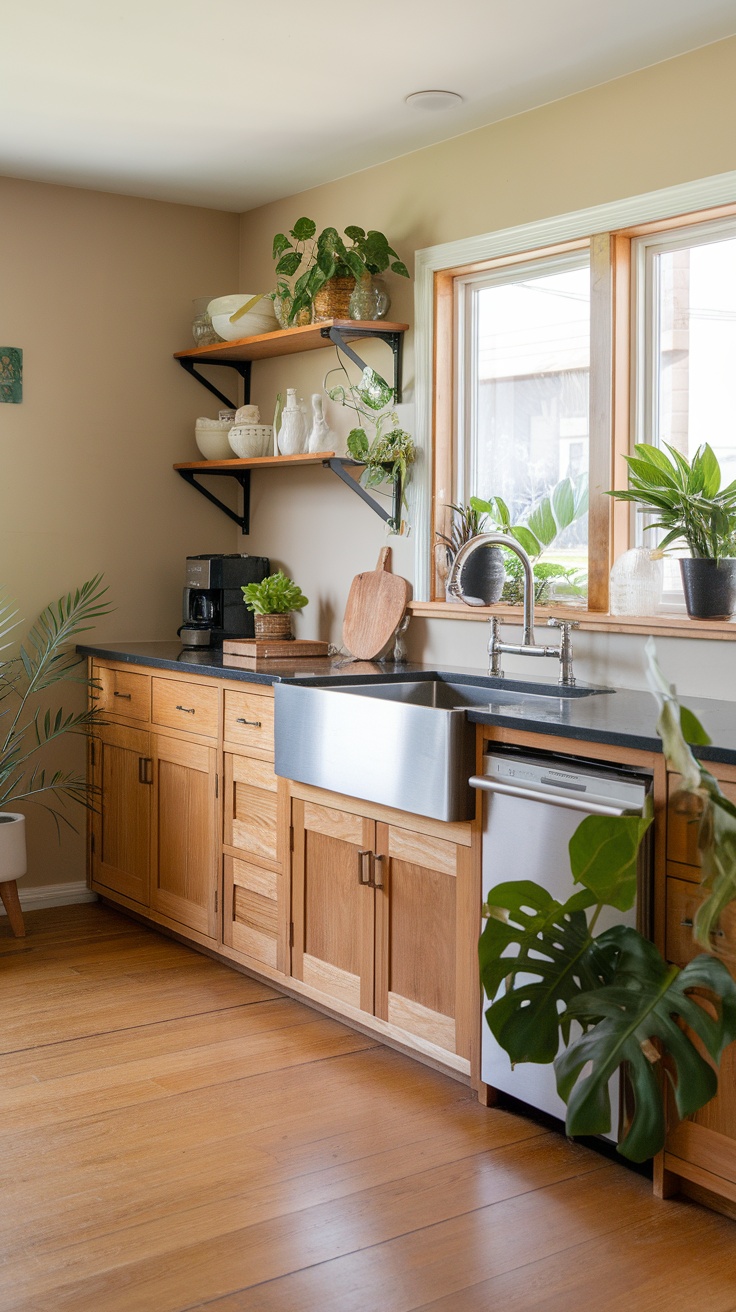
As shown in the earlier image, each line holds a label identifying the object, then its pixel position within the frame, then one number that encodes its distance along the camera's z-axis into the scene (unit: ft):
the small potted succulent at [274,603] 12.76
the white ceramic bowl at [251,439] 13.96
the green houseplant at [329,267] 12.12
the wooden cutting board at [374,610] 12.21
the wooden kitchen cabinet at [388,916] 8.95
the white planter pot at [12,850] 12.76
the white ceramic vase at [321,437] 12.95
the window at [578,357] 9.88
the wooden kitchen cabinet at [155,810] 12.03
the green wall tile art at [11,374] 13.69
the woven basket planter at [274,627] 12.76
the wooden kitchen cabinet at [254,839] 10.91
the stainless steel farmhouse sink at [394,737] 8.74
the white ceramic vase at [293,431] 13.28
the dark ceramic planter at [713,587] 9.28
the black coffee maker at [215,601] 14.05
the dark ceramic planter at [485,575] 11.18
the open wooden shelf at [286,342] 12.12
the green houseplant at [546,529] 11.03
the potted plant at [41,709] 13.75
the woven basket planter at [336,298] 12.40
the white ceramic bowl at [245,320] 13.64
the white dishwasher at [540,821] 7.66
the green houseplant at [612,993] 6.66
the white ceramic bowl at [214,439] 14.51
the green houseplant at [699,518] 9.28
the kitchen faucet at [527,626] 10.21
